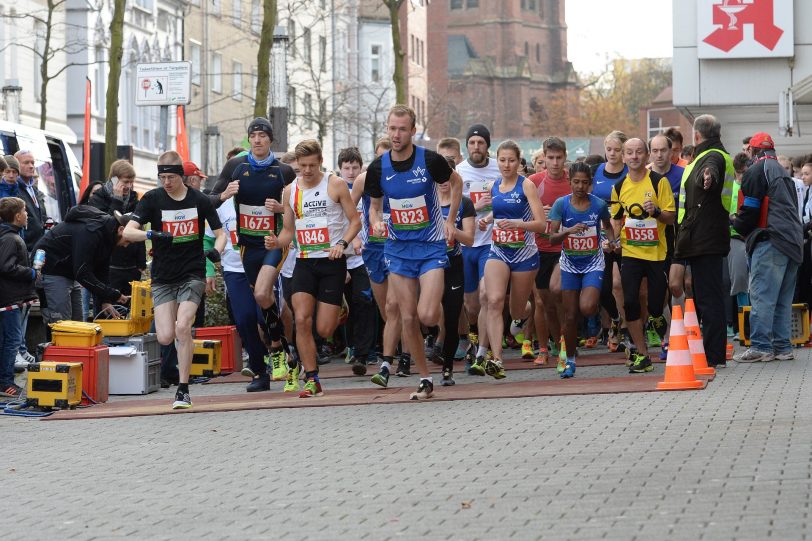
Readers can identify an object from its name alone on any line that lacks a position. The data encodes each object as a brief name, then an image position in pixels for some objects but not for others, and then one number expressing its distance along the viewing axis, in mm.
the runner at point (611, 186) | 15117
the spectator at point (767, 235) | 15305
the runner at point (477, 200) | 14891
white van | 22572
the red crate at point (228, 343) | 17125
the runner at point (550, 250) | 15078
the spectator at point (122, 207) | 16391
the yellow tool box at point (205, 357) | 16469
